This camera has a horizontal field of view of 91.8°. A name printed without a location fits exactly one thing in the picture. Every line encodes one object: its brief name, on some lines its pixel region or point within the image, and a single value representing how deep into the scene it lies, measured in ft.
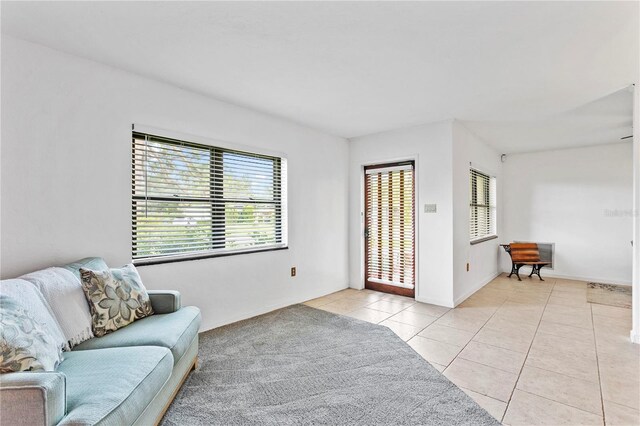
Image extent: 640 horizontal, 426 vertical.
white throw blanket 5.97
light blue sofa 3.74
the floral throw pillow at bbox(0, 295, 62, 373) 4.16
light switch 13.75
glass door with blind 14.97
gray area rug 6.12
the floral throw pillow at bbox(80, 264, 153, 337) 6.50
